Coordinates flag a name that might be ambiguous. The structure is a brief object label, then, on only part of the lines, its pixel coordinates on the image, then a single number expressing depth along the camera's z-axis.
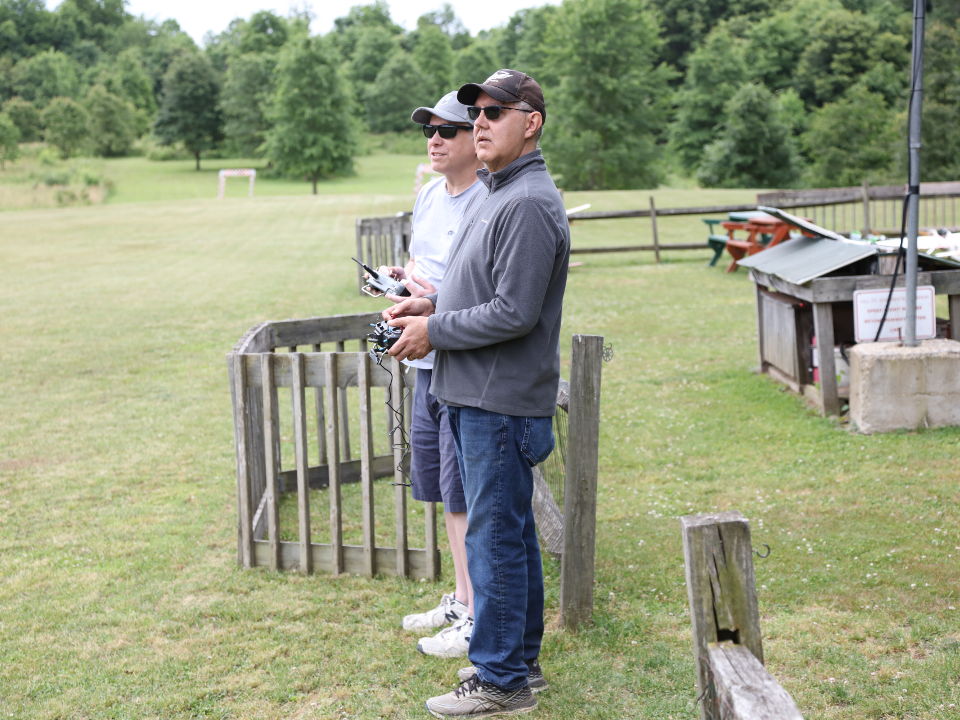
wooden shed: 7.74
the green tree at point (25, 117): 96.31
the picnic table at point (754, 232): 17.09
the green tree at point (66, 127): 81.19
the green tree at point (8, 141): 71.38
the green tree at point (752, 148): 60.62
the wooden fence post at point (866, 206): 20.17
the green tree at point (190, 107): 86.94
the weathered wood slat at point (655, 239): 21.02
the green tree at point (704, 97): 72.25
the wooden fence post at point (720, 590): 2.40
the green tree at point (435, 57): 117.38
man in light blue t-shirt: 4.22
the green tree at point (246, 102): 85.06
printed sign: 7.56
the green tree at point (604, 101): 66.56
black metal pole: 6.77
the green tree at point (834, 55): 73.94
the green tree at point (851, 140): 58.81
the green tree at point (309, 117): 71.44
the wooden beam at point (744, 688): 2.07
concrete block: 7.22
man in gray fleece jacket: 3.32
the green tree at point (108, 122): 84.75
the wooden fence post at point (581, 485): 4.27
